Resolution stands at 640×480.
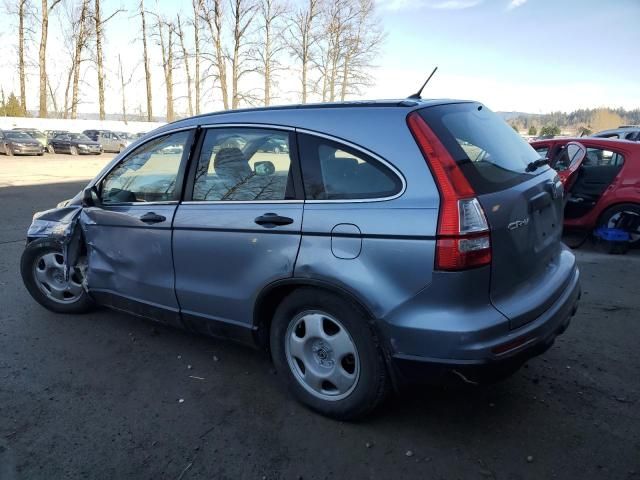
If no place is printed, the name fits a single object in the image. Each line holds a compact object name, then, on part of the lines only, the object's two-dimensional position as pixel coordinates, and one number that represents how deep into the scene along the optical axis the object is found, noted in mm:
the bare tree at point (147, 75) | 50981
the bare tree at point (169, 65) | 51316
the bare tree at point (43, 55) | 45031
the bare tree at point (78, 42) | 46438
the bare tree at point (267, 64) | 45562
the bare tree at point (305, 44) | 45188
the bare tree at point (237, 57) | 44844
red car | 6426
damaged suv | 2291
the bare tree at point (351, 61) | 45906
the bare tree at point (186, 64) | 50844
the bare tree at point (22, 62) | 45419
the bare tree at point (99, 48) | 46981
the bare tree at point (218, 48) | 46188
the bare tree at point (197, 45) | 46750
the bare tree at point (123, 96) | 61312
